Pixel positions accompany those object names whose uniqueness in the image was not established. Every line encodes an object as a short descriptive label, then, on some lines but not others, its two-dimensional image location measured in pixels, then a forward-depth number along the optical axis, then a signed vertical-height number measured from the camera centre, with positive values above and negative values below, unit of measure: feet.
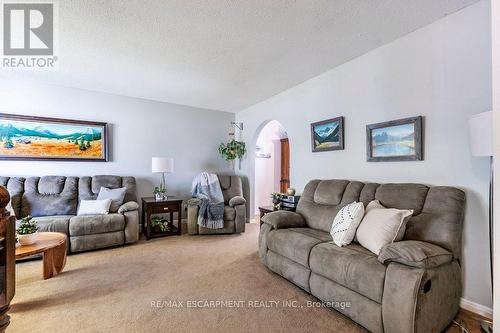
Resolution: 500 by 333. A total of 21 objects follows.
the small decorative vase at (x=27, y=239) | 7.70 -2.31
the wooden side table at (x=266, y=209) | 11.58 -2.08
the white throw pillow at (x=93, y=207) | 11.14 -1.84
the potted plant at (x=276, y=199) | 11.88 -1.61
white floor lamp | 5.24 +0.65
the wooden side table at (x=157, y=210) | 12.76 -2.37
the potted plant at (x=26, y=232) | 7.72 -2.07
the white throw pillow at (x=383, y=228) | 6.07 -1.63
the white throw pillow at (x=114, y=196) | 11.98 -1.41
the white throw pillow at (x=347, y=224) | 6.83 -1.70
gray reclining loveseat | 4.98 -2.42
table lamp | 13.39 +0.16
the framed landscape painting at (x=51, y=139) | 11.50 +1.53
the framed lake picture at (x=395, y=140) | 7.40 +0.87
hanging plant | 16.66 +1.22
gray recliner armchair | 13.50 -2.90
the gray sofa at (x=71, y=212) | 10.36 -2.03
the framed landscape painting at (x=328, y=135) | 9.87 +1.41
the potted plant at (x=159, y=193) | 13.83 -1.48
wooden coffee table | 7.57 -2.79
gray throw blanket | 13.23 -1.91
